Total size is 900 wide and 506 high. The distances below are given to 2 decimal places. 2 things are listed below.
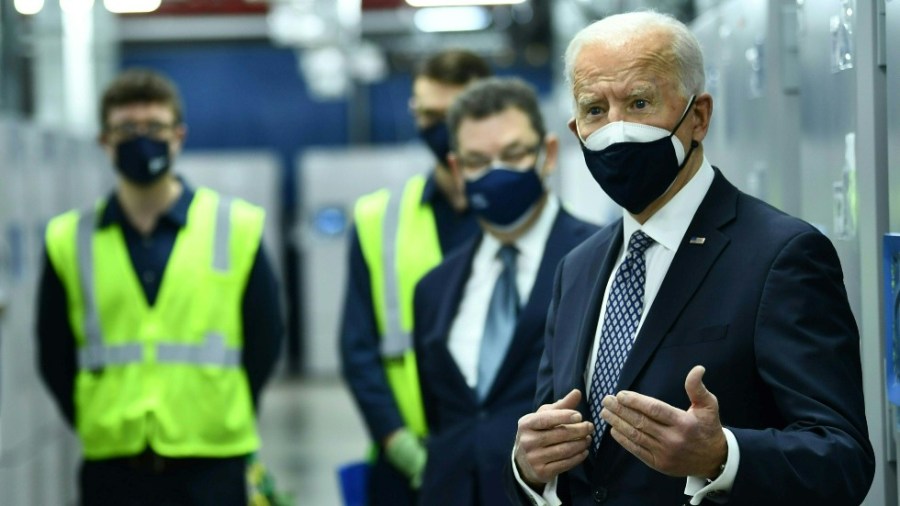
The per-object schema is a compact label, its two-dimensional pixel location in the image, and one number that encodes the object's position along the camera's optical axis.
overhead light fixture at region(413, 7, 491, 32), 15.30
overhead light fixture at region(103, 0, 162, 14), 13.96
